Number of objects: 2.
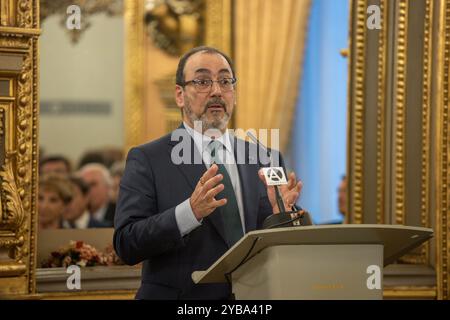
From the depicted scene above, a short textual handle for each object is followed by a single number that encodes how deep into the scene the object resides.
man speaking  6.36
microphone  5.99
